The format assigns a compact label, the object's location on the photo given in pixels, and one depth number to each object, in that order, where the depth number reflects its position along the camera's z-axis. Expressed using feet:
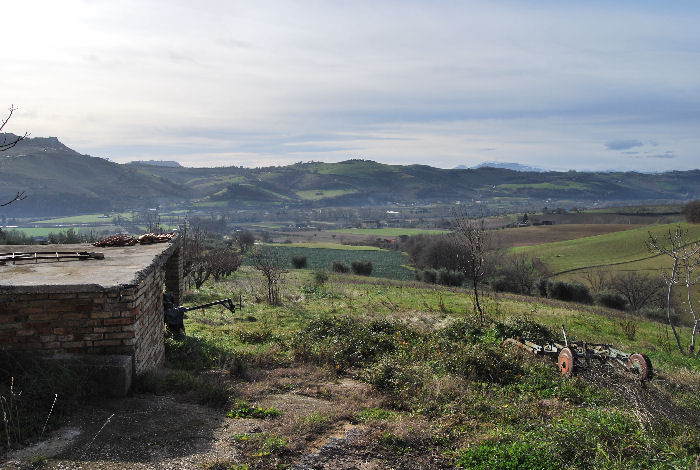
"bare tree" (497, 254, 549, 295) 118.42
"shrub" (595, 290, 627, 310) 102.53
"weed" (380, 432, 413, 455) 17.21
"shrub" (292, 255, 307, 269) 140.56
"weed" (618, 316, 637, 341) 52.95
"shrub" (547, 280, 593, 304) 106.32
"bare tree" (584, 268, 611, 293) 115.22
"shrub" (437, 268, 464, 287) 125.70
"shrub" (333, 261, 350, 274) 136.05
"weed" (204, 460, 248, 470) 14.78
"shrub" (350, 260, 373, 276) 134.31
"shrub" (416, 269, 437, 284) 127.75
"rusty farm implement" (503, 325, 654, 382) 28.19
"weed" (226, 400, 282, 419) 20.06
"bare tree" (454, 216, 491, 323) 51.96
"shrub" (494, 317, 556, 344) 37.81
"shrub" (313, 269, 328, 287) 88.39
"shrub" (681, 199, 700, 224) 178.09
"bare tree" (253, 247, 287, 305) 62.90
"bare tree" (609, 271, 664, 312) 105.40
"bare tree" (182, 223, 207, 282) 70.95
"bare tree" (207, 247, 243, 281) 89.83
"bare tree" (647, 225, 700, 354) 44.52
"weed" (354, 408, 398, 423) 20.22
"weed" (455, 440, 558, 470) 15.88
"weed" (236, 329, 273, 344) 37.45
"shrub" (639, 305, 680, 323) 89.52
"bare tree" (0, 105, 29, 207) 22.95
